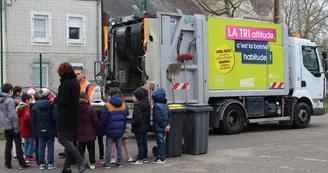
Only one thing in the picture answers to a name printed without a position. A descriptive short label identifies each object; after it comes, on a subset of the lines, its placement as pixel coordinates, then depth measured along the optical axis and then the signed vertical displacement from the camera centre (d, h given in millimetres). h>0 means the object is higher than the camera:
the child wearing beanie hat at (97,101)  7836 -192
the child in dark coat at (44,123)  7289 -545
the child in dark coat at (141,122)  7816 -573
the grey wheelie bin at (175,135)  8430 -887
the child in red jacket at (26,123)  7775 -577
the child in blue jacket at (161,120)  7957 -554
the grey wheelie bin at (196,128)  8648 -776
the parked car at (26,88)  15277 +106
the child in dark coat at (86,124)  7281 -569
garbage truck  10508 +632
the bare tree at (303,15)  32125 +5617
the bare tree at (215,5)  24562 +4872
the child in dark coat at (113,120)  7407 -507
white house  20766 +2831
